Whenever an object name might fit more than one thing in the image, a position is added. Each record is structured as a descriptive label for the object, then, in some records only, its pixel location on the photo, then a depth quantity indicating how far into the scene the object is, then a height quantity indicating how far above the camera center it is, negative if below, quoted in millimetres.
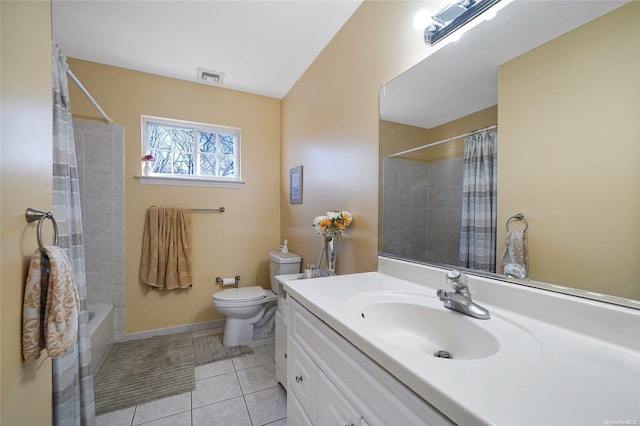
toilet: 2256 -912
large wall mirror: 650 +235
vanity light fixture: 972 +784
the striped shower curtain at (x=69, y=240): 1165 -155
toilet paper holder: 2707 -769
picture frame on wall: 2485 +242
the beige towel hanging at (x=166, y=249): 2430 -394
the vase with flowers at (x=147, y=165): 2460 +431
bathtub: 1849 -976
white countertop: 401 -329
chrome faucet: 816 -306
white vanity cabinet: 553 -506
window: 2557 +621
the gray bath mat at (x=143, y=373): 1650 -1234
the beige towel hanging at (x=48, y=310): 795 -327
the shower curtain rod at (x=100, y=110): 1848 +848
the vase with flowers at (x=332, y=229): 1641 -133
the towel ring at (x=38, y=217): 812 -27
